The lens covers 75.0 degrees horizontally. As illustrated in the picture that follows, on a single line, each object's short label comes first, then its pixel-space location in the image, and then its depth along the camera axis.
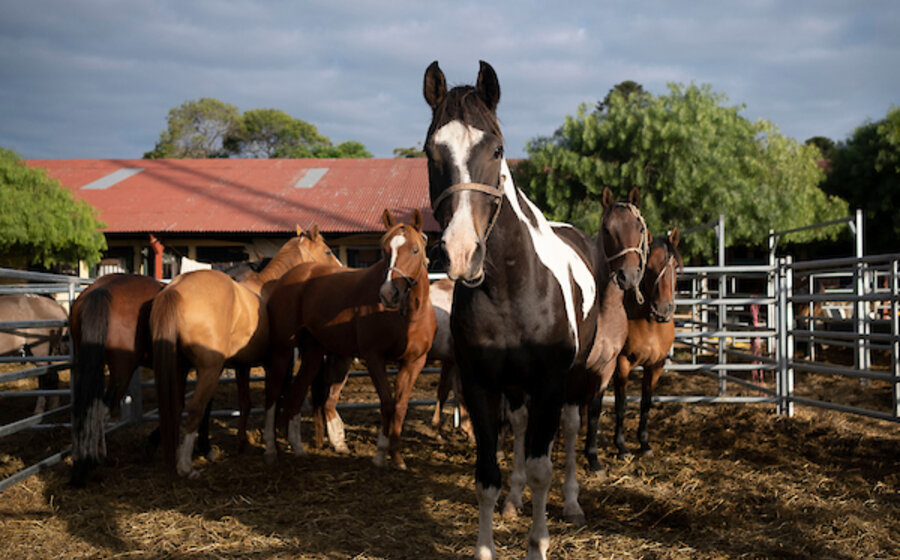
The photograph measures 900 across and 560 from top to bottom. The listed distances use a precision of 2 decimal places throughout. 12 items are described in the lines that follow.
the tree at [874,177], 20.30
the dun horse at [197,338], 4.13
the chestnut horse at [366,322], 4.60
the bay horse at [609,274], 4.07
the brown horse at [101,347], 4.00
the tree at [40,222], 13.47
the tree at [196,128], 42.16
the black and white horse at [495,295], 2.22
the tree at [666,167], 16.05
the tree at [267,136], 44.53
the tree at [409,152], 42.41
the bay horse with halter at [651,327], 4.86
